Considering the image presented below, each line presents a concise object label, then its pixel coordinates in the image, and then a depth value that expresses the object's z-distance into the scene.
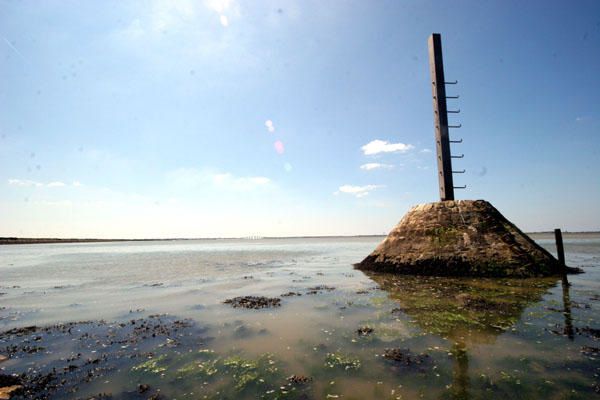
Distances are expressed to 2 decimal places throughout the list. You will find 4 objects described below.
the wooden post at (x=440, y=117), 20.72
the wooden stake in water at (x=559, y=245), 17.36
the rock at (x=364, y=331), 7.92
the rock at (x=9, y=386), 5.04
